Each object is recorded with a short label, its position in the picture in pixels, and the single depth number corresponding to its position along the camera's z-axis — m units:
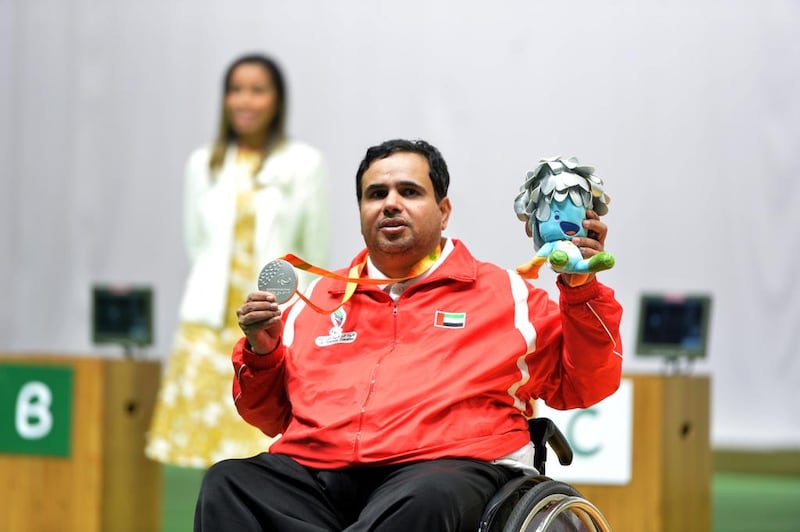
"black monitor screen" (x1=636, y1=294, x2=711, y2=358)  9.51
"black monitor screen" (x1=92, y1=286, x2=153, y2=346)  10.03
